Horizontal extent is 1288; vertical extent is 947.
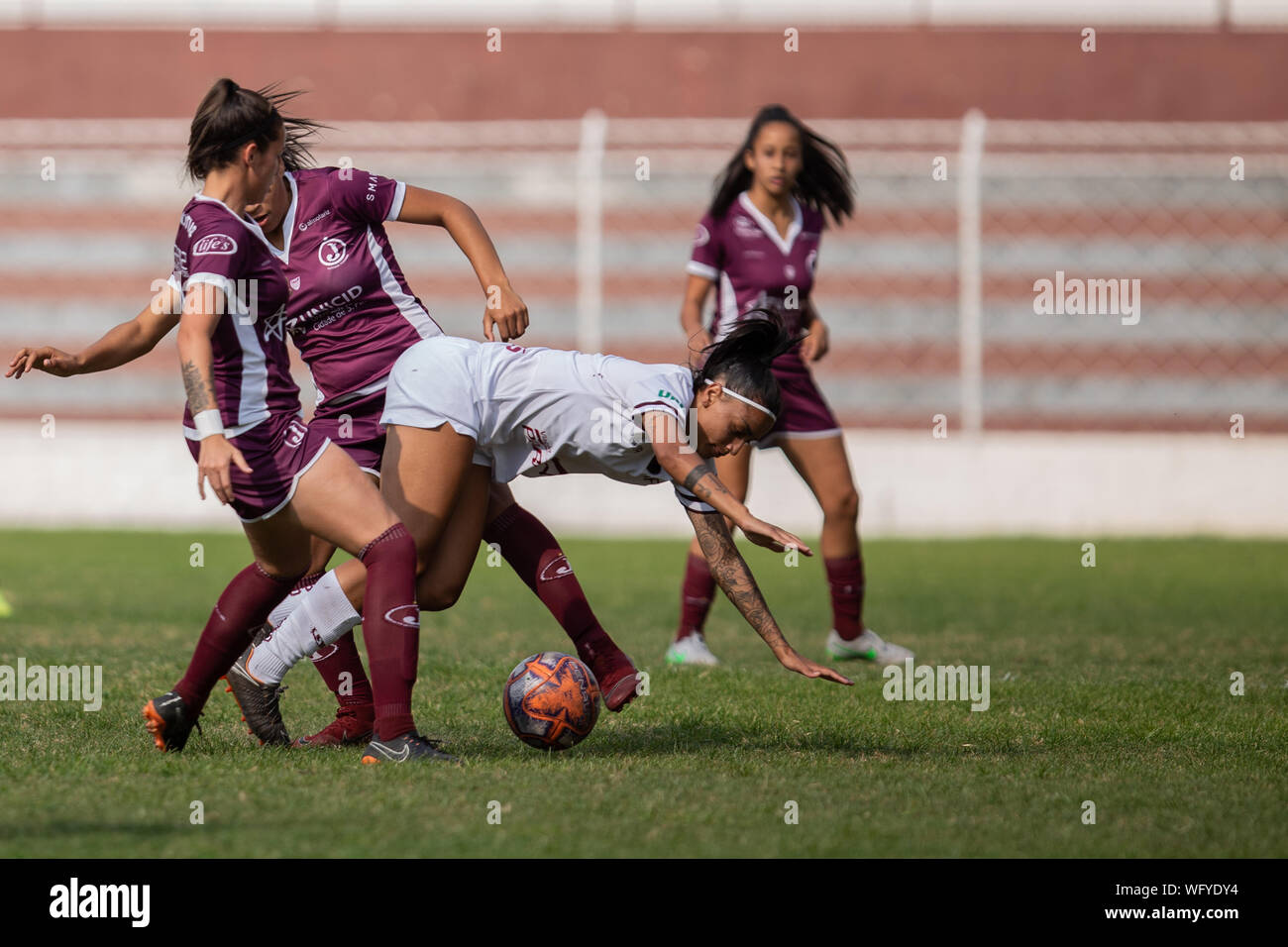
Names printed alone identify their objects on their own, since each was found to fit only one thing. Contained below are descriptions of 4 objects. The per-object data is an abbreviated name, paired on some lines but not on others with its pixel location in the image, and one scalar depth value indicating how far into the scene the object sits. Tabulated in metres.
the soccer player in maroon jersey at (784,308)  16.70
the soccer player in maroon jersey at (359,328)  11.78
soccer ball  11.05
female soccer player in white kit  10.82
